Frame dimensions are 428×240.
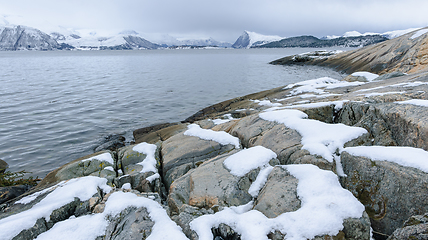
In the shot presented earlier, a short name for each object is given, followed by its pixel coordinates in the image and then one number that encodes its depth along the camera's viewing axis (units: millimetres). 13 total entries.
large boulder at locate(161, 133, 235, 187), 7902
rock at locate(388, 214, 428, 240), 3270
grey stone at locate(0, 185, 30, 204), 7340
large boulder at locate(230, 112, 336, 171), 6105
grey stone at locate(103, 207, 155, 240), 4305
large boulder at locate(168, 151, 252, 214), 5434
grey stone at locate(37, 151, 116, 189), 8164
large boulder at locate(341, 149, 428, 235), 4312
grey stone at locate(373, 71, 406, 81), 14414
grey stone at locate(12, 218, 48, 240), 4602
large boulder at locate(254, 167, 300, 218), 4465
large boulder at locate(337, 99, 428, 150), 5828
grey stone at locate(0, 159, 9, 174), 11309
